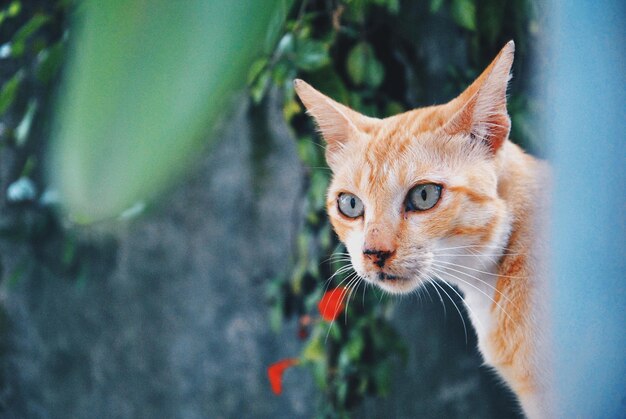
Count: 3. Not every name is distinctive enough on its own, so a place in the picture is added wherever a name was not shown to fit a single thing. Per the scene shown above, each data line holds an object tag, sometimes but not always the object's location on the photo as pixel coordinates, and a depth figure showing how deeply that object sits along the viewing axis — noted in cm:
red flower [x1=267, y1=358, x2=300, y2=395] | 92
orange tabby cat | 56
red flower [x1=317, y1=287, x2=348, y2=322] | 80
